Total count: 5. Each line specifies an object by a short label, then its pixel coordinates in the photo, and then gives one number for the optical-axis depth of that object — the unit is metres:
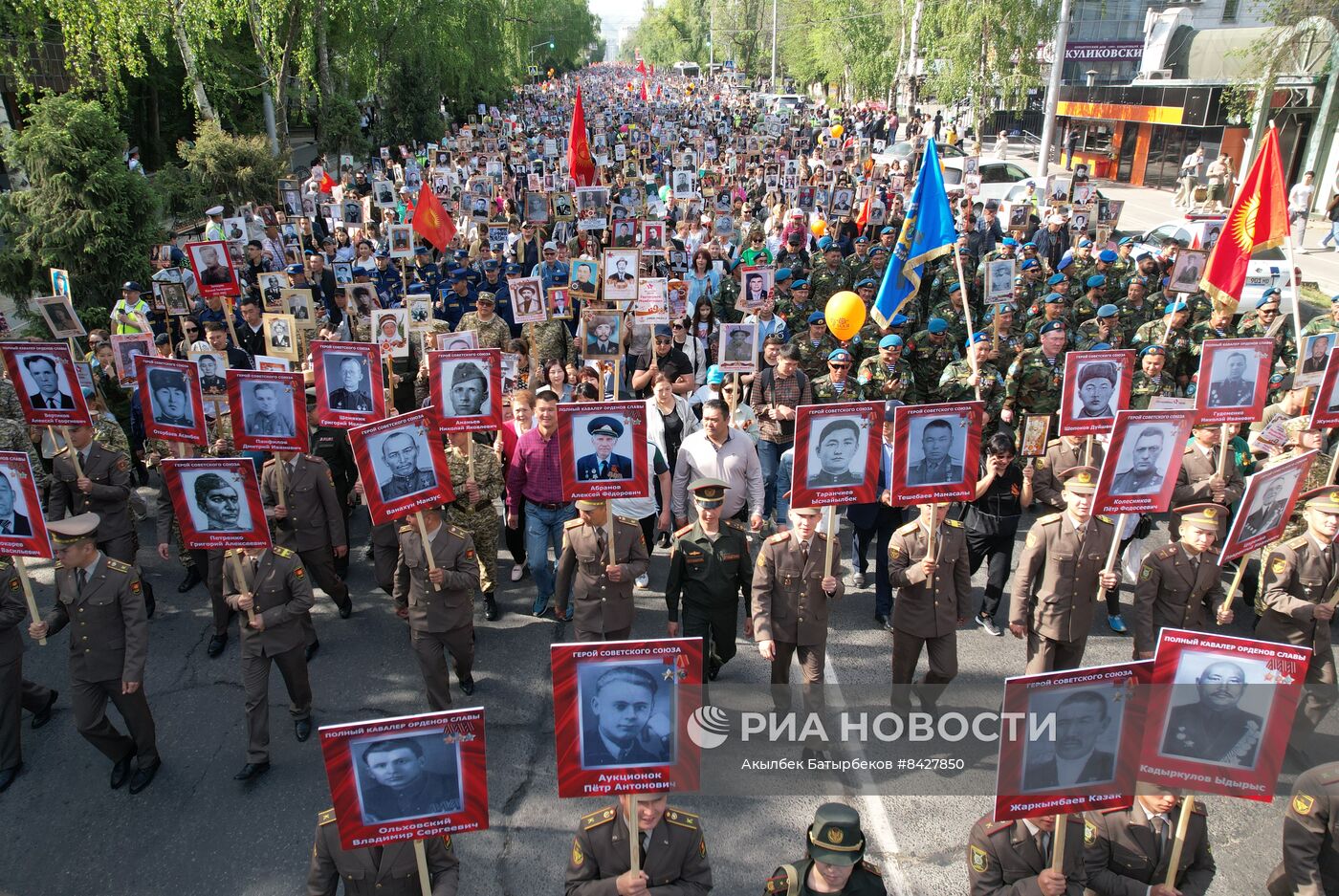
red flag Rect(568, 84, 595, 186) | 17.41
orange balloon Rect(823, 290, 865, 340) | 9.29
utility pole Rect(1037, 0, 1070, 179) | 27.41
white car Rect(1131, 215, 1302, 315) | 14.52
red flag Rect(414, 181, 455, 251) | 13.33
